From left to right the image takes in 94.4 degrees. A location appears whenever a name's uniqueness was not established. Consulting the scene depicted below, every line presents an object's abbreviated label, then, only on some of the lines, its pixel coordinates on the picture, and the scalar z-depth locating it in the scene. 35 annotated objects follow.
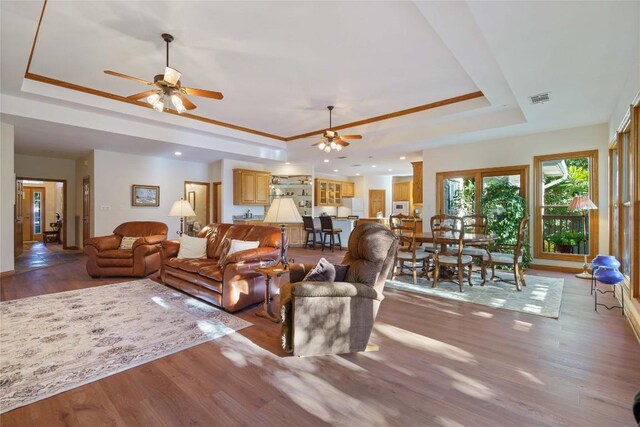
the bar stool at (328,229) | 8.50
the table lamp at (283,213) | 3.21
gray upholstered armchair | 2.28
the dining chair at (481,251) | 4.40
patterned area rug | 2.06
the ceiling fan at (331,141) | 5.52
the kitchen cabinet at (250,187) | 8.56
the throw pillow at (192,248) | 4.34
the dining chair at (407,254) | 4.58
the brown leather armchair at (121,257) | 4.86
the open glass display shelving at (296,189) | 9.60
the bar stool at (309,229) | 8.94
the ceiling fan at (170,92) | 3.29
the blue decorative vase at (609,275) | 3.12
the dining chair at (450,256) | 4.15
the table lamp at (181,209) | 5.78
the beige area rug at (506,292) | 3.49
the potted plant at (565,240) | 5.50
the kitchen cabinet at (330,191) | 11.45
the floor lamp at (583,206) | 4.66
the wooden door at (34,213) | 10.39
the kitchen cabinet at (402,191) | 11.98
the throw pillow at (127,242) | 5.15
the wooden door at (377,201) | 12.57
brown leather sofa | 3.30
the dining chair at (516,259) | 4.10
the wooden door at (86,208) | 7.50
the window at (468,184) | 5.97
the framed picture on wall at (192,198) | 11.09
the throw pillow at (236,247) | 3.65
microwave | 11.72
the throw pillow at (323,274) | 2.49
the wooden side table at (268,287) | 3.07
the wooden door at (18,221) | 7.02
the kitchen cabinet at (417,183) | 8.08
